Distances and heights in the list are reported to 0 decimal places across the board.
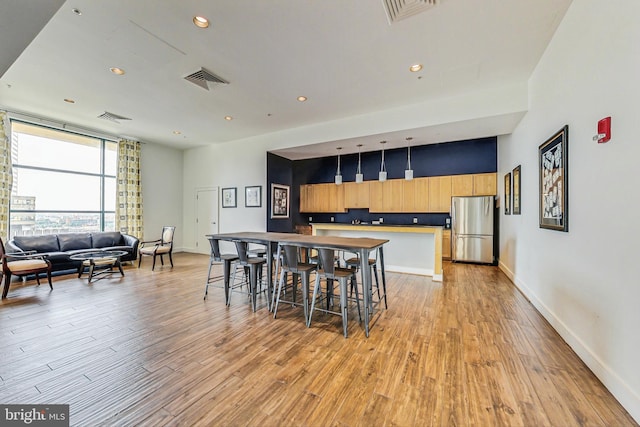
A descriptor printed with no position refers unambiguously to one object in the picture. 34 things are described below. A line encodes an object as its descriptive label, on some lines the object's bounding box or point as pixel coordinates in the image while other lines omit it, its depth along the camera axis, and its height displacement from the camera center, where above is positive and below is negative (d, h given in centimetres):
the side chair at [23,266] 367 -80
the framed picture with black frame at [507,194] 469 +38
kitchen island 452 -59
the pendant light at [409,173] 467 +76
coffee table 454 -87
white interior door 729 -9
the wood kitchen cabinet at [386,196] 698 +50
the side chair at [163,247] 543 -78
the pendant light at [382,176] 479 +72
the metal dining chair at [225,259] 346 -64
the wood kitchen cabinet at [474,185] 599 +70
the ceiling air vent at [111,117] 495 +195
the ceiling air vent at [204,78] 341 +190
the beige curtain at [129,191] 647 +58
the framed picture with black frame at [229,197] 684 +44
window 511 +71
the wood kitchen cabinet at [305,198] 812 +49
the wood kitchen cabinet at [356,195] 739 +54
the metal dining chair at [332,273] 254 -64
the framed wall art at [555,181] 239 +34
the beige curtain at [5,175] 474 +73
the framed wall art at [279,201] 634 +32
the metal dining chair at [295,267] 288 -64
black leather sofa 473 -66
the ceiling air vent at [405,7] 224 +189
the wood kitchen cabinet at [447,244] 641 -79
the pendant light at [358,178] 501 +71
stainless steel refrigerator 579 -36
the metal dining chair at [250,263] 330 -66
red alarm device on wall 178 +60
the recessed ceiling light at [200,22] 245 +190
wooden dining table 259 -35
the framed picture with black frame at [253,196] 637 +43
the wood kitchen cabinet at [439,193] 643 +52
